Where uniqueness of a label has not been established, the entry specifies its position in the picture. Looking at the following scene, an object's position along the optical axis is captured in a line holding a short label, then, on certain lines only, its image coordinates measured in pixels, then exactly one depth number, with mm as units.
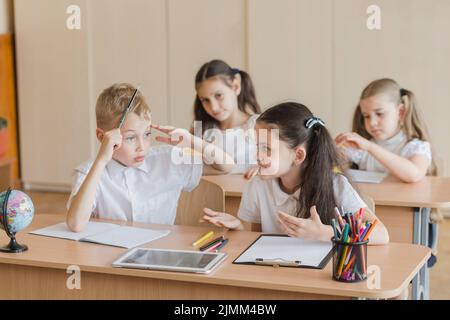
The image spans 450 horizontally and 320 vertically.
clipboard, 1995
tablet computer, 1997
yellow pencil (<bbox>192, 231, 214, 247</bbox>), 2238
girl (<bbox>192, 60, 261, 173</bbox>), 3711
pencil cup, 1857
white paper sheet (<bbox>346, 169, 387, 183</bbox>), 3244
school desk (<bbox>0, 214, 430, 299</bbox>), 1870
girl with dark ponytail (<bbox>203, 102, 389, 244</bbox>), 2328
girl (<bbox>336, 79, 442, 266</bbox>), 3443
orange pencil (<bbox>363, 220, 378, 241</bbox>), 1900
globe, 2188
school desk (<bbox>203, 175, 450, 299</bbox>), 2883
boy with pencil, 2574
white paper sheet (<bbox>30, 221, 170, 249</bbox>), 2273
